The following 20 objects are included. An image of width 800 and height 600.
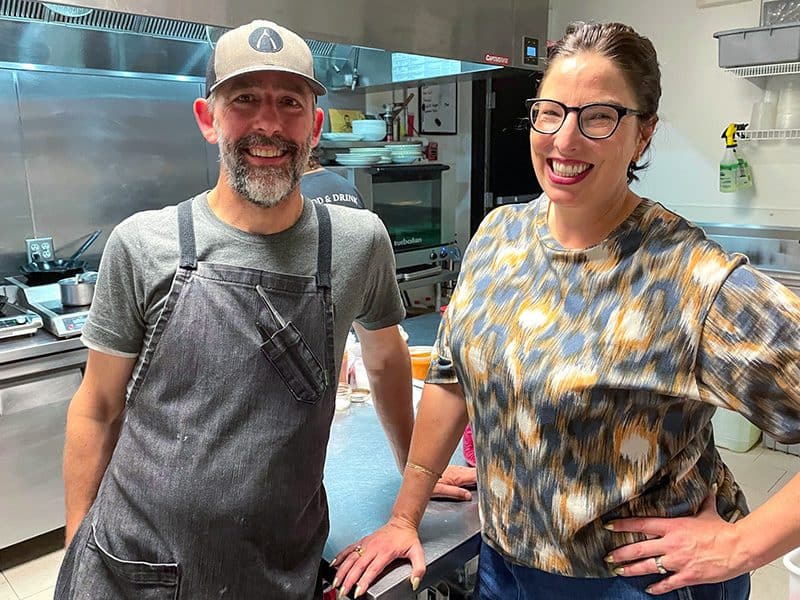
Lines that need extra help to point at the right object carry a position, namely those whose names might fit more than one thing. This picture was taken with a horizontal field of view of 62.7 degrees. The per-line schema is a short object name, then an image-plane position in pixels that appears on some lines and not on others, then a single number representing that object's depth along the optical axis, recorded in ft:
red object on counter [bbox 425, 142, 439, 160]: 14.76
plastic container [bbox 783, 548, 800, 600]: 5.09
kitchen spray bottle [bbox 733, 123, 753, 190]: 11.91
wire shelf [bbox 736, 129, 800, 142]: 10.91
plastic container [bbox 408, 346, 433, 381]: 5.62
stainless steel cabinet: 7.39
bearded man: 3.09
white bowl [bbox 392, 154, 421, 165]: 11.21
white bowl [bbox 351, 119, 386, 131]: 10.89
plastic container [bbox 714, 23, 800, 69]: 9.95
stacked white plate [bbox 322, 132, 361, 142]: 10.52
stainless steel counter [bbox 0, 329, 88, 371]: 7.20
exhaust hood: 6.57
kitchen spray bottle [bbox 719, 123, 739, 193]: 11.67
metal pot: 8.09
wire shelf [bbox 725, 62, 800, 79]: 10.37
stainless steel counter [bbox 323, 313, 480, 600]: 3.52
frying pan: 8.67
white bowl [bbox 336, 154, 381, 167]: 10.39
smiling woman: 2.77
